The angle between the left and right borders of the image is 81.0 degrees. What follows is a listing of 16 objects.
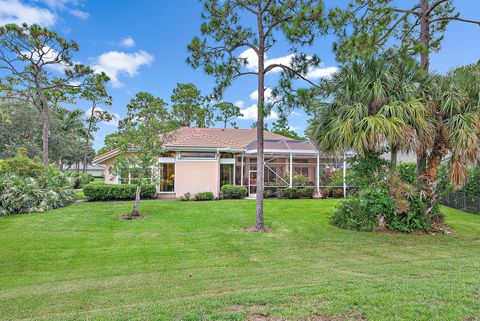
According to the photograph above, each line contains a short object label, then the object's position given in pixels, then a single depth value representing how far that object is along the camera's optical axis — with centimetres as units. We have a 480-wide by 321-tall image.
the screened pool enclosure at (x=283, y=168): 1931
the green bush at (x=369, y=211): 933
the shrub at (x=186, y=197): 1702
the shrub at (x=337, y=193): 1895
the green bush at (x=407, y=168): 1628
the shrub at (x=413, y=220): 927
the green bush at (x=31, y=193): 1245
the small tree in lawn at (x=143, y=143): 1198
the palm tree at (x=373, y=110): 852
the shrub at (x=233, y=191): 1769
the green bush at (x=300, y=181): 1927
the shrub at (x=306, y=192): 1844
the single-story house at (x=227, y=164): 1806
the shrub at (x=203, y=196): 1708
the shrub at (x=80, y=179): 2453
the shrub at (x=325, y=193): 1869
